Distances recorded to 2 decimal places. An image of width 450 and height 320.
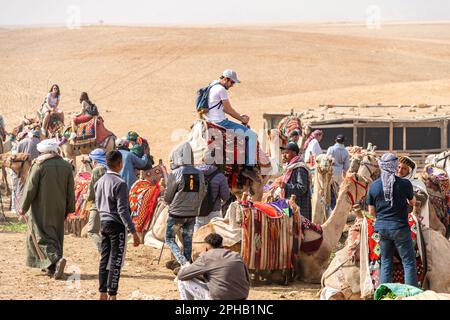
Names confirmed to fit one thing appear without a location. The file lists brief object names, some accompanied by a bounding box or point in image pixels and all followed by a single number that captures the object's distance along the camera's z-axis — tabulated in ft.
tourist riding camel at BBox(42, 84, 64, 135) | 74.84
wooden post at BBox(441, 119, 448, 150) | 89.04
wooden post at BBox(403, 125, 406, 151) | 89.10
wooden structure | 88.02
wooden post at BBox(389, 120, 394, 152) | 88.79
